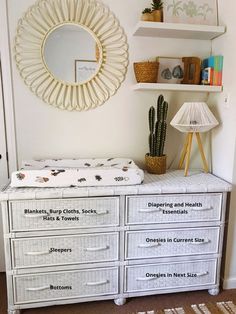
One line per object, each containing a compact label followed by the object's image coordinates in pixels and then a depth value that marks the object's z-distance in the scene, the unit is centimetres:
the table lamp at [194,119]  194
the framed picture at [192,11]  199
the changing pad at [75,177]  166
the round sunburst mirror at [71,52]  191
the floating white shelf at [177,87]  192
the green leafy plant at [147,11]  192
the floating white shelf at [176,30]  185
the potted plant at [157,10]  192
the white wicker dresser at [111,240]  166
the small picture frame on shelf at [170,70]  210
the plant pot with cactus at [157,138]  196
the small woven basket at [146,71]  192
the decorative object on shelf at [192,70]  207
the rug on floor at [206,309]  179
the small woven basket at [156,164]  201
